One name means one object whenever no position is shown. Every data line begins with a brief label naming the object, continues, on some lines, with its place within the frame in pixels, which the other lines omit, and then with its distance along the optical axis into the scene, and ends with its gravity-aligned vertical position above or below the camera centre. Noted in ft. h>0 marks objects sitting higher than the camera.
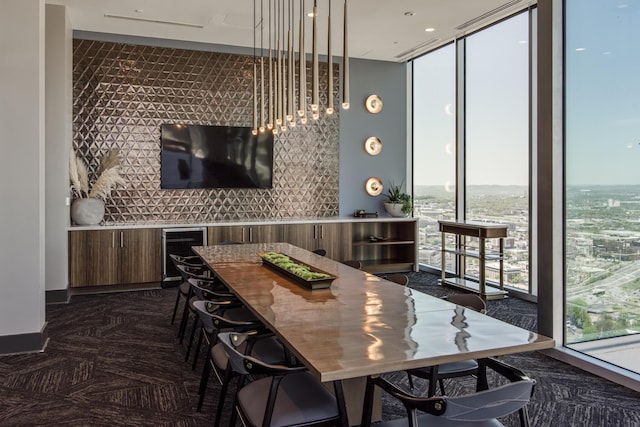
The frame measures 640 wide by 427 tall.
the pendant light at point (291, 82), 12.91 +3.19
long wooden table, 6.45 -1.97
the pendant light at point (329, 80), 10.87 +2.72
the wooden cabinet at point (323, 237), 24.43 -1.72
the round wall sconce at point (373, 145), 28.09 +3.26
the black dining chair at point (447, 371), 8.28 -2.99
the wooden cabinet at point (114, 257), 20.81 -2.31
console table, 20.40 -2.21
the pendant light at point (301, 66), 11.85 +3.29
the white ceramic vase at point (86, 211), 21.36 -0.34
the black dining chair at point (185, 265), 15.50 -2.06
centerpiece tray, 10.87 -1.69
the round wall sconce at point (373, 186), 28.19 +0.94
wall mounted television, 24.06 +2.30
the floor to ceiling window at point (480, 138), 21.03 +3.12
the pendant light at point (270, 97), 14.16 +3.16
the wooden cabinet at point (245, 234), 23.07 -1.45
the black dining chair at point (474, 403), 5.71 -2.38
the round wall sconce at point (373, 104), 27.99 +5.60
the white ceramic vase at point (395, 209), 27.14 -0.36
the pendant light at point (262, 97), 14.98 +3.32
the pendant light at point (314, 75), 10.98 +2.92
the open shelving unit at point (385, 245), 26.48 -2.31
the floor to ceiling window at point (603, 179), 12.07 +0.59
